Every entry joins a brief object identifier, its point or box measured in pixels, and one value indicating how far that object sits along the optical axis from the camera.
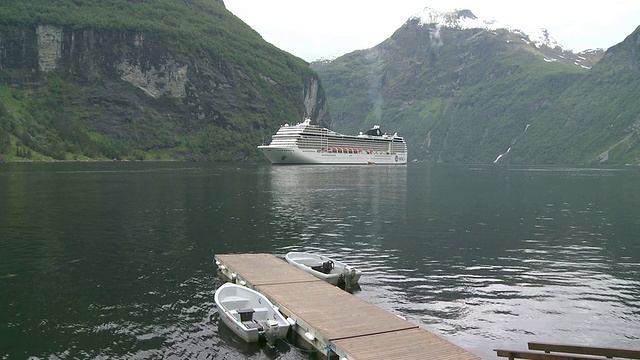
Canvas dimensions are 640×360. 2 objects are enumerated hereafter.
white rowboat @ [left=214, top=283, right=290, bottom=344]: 26.39
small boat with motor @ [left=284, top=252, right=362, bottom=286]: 36.53
